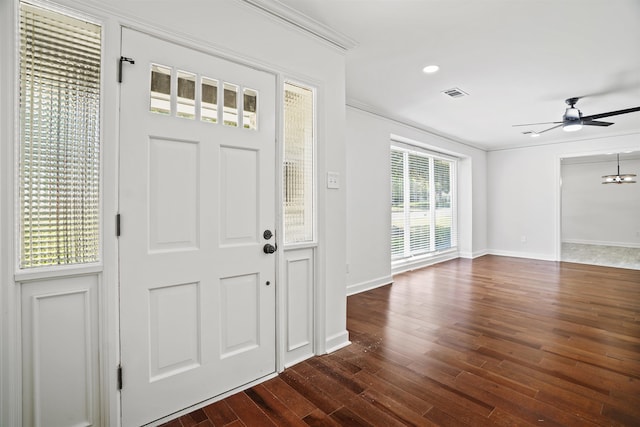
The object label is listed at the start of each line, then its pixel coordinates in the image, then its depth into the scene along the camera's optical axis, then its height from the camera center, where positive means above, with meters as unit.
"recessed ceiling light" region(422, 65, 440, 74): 3.15 +1.53
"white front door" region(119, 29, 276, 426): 1.69 -0.07
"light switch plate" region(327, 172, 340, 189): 2.60 +0.30
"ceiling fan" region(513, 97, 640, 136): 3.93 +1.23
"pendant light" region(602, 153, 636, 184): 8.21 +0.97
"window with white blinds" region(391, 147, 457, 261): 5.59 +0.22
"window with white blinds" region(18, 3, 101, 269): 1.45 +0.38
